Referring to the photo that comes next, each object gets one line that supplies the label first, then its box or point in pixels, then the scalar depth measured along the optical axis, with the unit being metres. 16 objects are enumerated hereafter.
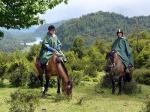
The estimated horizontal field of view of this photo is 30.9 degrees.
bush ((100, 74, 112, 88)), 13.29
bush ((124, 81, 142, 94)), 11.94
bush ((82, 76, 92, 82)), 17.44
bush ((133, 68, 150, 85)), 16.58
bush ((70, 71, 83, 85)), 14.13
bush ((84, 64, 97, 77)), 19.80
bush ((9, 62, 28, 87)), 13.30
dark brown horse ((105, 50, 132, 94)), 11.21
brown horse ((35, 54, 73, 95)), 10.15
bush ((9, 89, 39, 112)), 7.08
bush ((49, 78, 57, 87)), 13.22
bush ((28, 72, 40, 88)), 12.98
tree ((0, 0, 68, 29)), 8.52
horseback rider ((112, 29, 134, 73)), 11.30
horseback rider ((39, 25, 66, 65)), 10.22
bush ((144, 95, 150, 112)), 7.40
